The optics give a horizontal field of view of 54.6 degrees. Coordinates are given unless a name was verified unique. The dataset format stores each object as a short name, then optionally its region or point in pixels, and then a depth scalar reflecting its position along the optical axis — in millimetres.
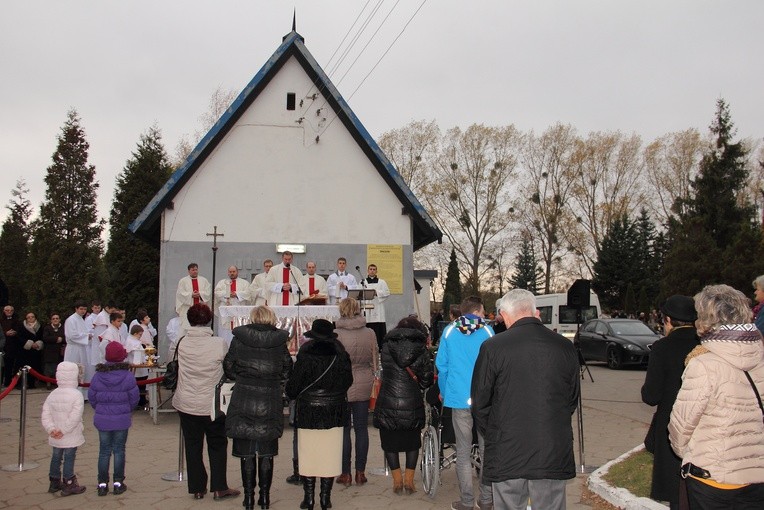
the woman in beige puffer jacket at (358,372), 8328
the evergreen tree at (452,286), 60312
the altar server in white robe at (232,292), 14992
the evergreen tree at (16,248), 49469
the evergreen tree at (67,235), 42656
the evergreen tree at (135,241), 37281
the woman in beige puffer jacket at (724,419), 4078
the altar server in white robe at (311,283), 14719
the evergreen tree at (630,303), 49469
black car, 22328
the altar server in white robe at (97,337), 16250
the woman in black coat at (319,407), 6980
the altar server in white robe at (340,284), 14992
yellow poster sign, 17891
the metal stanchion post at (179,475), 8578
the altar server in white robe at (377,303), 15109
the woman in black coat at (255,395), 6992
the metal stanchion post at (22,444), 9148
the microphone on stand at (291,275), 14605
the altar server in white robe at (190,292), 15247
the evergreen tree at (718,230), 33844
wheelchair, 7758
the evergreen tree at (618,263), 51719
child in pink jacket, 7664
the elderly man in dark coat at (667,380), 5441
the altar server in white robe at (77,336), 16031
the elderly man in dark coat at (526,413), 4680
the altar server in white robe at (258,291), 14812
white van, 35125
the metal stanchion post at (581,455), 9208
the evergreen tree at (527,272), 58306
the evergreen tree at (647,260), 51312
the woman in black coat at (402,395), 7773
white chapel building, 17375
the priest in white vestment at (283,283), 14320
